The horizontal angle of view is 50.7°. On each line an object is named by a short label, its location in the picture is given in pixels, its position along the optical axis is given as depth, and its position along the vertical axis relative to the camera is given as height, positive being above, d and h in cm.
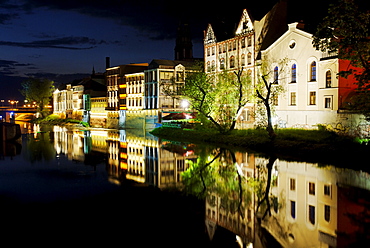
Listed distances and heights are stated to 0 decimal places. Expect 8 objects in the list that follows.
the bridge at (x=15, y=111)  13430 +153
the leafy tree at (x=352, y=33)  2500 +530
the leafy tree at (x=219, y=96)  4419 +216
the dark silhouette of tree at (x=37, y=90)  12106 +785
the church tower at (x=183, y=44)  11006 +1988
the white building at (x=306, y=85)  3975 +322
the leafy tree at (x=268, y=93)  3603 +231
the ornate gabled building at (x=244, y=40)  5478 +1131
